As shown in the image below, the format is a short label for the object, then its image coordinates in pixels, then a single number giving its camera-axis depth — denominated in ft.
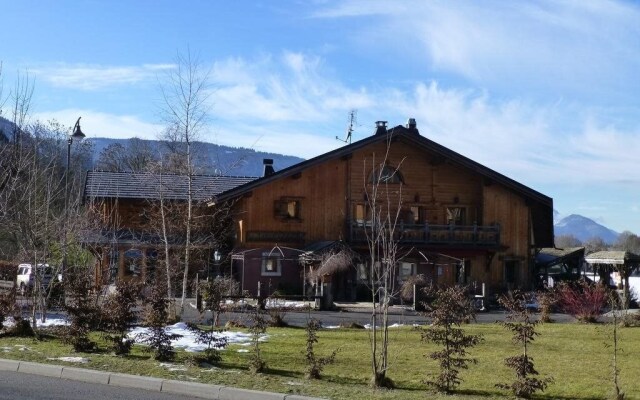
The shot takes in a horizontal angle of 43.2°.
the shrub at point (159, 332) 44.70
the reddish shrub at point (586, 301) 79.46
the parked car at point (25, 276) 105.49
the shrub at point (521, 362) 36.35
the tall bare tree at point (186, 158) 73.87
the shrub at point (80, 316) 48.29
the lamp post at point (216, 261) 114.01
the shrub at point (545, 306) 77.81
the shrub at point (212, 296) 51.62
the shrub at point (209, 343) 45.09
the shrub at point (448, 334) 37.58
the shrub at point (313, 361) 40.34
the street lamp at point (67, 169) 67.31
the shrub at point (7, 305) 54.85
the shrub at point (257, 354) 41.42
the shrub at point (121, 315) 46.68
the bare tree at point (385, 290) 38.34
